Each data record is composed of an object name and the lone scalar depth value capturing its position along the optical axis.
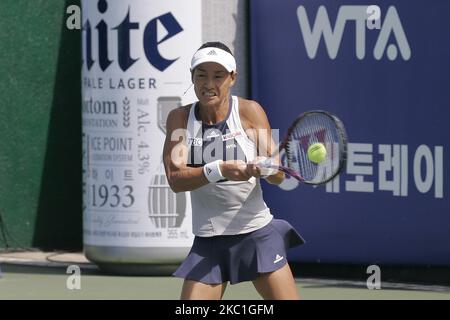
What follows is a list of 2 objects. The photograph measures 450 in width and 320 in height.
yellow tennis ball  11.94
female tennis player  12.23
